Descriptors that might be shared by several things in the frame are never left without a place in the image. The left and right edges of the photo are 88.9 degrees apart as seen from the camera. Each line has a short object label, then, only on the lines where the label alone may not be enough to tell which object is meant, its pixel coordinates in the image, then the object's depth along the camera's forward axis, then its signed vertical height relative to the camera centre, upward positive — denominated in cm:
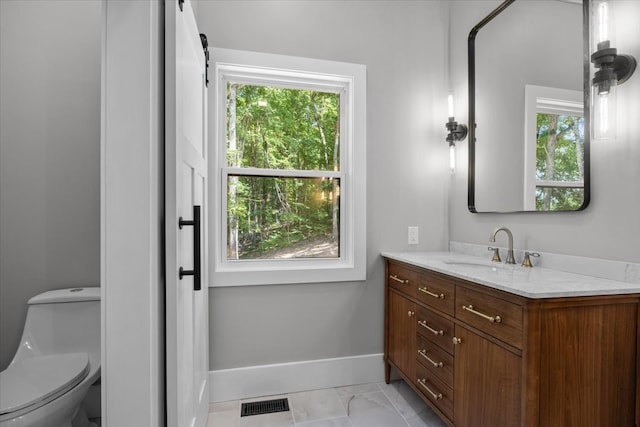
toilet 124 -69
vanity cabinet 107 -51
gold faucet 171 -17
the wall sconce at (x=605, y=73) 127 +56
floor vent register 191 -116
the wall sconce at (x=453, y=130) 221 +57
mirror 148 +56
